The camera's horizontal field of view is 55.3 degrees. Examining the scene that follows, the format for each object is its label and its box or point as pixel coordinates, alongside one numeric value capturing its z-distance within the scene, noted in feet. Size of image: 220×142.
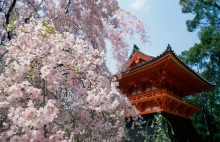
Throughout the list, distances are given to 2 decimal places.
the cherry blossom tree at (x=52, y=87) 7.34
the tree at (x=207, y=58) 54.49
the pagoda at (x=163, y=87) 26.23
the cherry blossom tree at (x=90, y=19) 16.69
